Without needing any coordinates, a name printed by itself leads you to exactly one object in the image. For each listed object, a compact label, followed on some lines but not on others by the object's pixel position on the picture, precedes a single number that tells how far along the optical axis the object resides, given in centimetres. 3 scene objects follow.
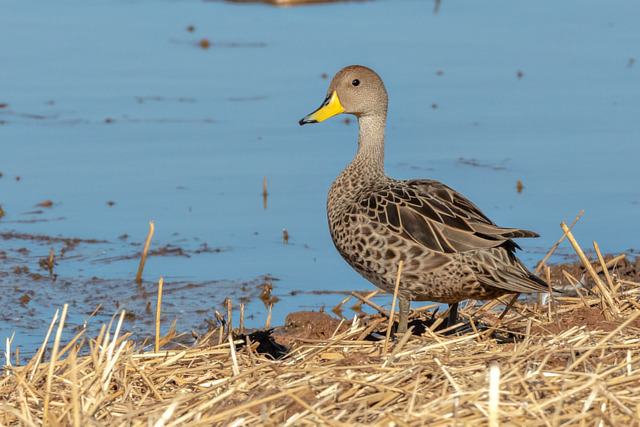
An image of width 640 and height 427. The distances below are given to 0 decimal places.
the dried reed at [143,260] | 1270
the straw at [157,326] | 867
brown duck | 944
